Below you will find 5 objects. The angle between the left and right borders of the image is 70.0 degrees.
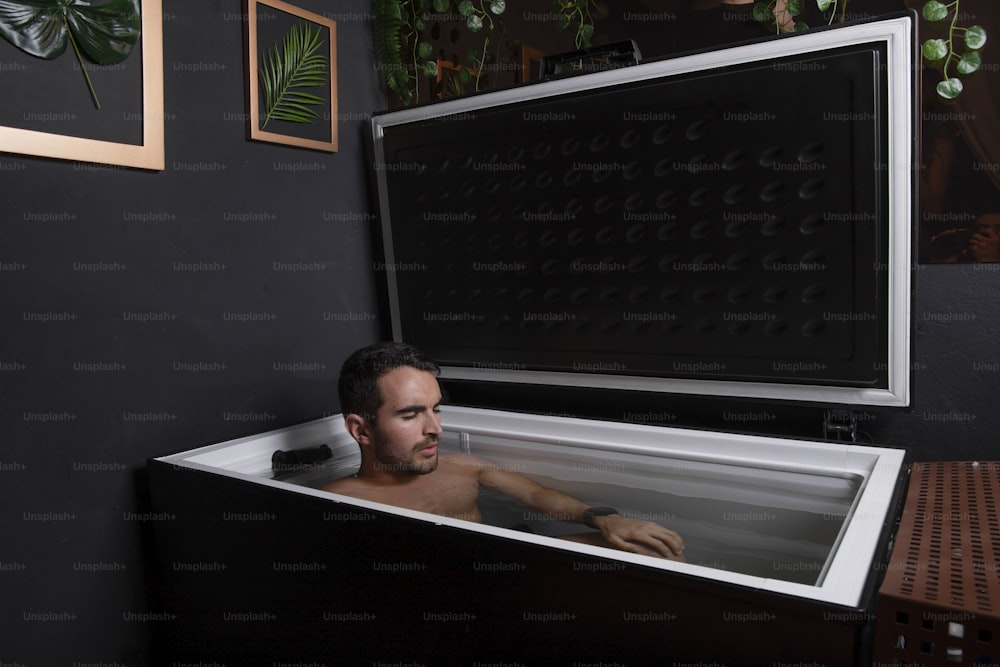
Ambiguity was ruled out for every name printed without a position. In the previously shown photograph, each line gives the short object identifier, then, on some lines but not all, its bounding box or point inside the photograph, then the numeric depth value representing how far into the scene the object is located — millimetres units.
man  1643
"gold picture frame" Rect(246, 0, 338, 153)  1835
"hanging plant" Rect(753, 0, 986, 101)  1420
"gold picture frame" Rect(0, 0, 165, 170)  1508
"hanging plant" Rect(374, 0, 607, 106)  1998
